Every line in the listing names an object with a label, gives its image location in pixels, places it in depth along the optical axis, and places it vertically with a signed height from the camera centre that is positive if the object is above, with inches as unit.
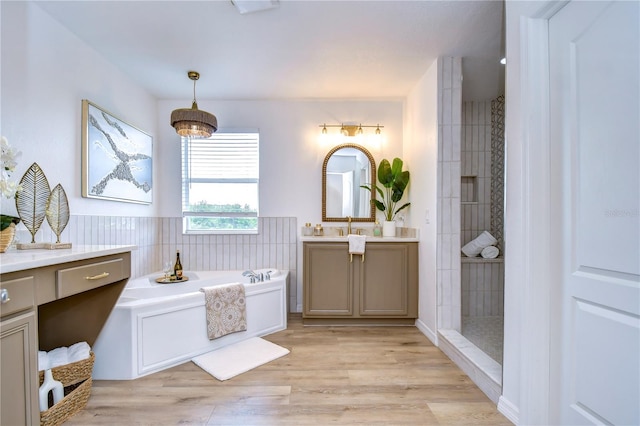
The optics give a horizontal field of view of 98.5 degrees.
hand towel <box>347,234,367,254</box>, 107.6 -12.7
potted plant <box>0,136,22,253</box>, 53.4 +4.5
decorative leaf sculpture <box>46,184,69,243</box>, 63.5 +0.4
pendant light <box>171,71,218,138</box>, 92.5 +30.8
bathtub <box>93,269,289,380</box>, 72.7 -34.8
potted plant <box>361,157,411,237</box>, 117.4 +11.5
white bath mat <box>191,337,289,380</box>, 76.0 -44.1
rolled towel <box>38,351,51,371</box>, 59.0 -32.7
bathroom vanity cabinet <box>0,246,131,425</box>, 39.6 -14.1
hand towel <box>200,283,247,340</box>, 87.4 -32.3
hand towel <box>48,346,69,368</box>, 61.5 -33.5
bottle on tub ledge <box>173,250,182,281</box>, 113.3 -23.5
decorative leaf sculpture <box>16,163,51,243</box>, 61.0 +2.9
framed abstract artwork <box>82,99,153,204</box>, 86.6 +19.3
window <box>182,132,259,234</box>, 128.8 +16.7
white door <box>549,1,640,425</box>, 39.3 +0.6
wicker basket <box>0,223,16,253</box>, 53.8 -4.9
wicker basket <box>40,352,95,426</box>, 54.4 -38.9
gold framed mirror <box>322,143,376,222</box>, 129.1 +15.8
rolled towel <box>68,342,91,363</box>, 64.2 -33.6
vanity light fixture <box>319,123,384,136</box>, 126.7 +37.7
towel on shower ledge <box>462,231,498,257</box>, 118.9 -14.1
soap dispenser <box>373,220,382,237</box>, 123.3 -8.3
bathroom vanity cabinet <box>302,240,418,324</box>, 109.0 -28.3
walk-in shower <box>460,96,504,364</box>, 127.0 +19.6
